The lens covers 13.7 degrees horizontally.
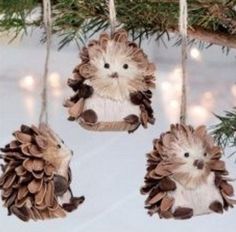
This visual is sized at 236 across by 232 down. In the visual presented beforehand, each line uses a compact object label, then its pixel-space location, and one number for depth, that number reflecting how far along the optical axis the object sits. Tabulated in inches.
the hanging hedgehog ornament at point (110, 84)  33.6
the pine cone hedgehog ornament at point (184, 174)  32.6
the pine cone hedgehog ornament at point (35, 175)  32.2
